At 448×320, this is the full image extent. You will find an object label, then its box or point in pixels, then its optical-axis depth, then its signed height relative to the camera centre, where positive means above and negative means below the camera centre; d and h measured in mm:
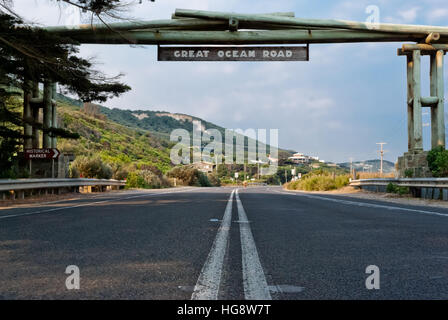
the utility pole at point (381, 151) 90762 +4035
